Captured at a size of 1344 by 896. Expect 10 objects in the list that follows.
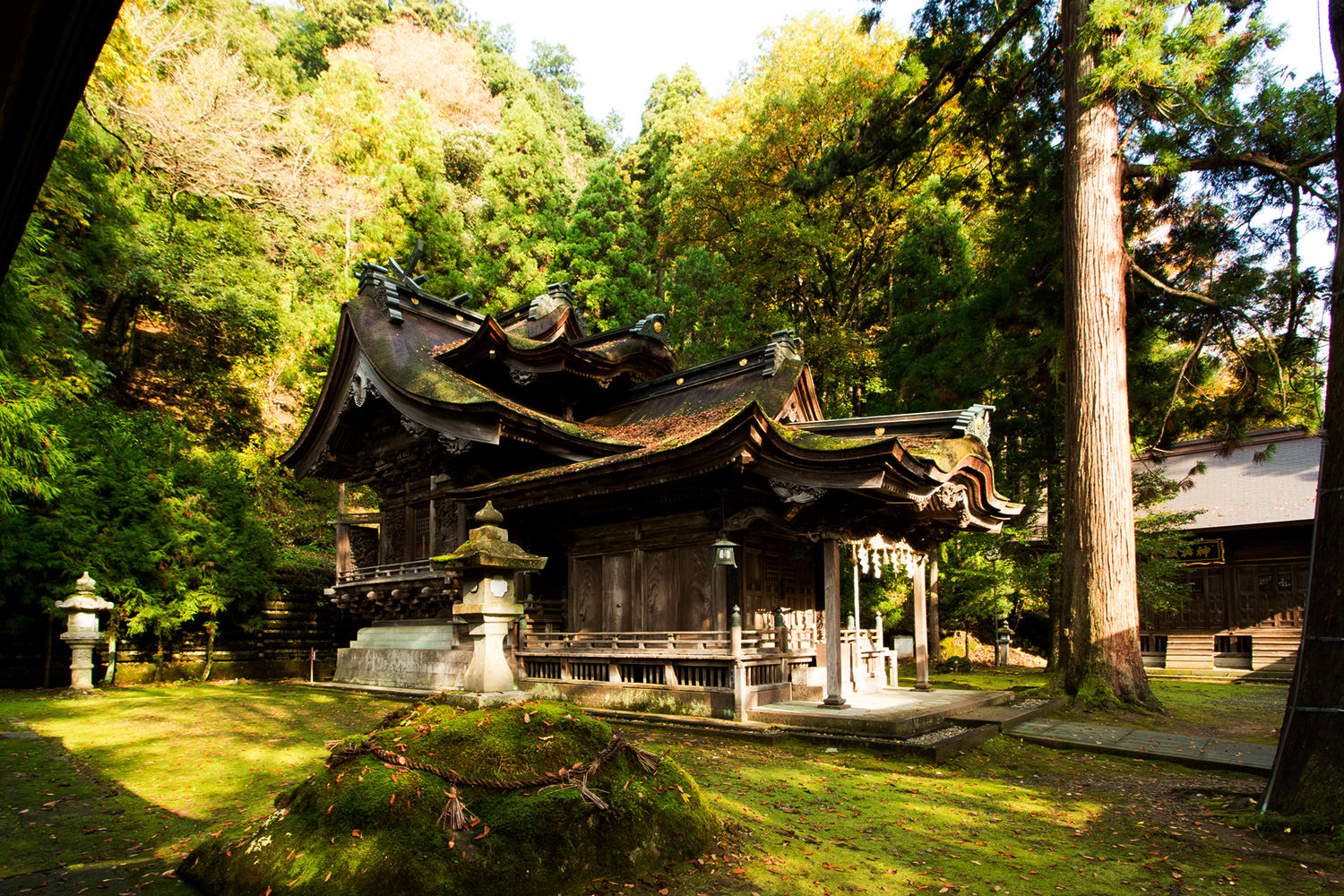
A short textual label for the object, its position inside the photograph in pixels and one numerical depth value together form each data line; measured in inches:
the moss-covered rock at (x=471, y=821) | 142.2
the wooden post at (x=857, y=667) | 478.9
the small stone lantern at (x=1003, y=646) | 879.1
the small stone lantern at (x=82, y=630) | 503.2
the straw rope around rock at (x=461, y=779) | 149.9
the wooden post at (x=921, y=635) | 479.5
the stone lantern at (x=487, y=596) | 299.4
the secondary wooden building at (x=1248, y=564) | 848.9
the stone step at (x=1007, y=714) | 390.2
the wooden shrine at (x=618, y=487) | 401.1
